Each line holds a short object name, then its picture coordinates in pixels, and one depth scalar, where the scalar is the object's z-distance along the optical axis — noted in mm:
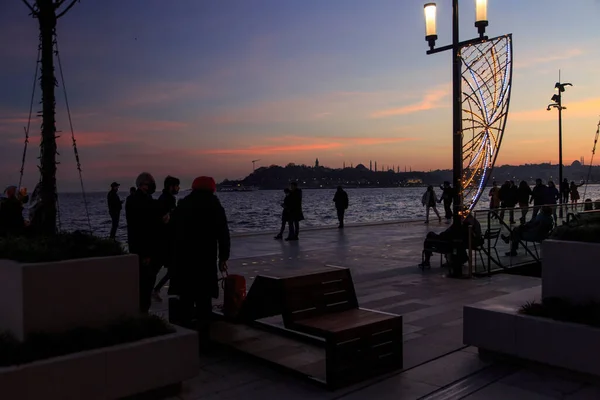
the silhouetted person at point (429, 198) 23922
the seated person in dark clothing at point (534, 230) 10898
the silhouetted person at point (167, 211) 6942
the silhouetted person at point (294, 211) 16828
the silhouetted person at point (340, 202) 21172
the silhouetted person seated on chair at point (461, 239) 10023
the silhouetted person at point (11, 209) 8398
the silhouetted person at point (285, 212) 16906
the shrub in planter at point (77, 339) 3694
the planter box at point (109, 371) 3594
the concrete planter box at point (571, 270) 4660
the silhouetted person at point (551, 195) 19156
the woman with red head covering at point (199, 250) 5418
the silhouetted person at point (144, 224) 6496
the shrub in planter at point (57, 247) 4051
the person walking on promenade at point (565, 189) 28344
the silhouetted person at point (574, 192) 27500
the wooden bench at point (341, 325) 4434
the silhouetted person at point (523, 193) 20266
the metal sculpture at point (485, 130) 10893
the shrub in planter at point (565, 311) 4473
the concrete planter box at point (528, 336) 4414
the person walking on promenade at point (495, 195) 22302
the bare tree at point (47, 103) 5504
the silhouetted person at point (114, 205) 18625
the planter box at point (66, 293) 3898
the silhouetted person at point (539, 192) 19000
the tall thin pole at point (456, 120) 10273
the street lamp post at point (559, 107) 26892
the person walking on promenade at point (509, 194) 20406
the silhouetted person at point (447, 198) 23841
